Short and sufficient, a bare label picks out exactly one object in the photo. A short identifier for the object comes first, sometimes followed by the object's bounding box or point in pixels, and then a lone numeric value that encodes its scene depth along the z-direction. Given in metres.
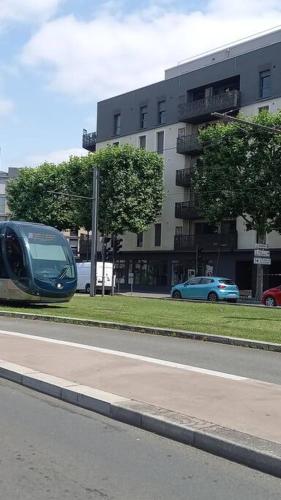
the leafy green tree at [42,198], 54.75
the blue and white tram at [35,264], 22.33
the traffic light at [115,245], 37.78
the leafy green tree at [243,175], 38.72
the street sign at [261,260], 31.47
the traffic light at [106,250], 37.10
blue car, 34.97
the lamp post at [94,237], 33.90
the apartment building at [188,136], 47.47
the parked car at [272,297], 30.33
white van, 42.66
